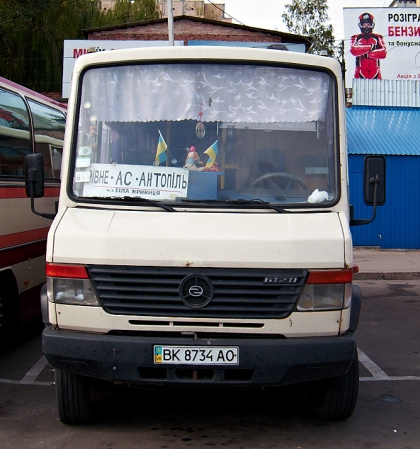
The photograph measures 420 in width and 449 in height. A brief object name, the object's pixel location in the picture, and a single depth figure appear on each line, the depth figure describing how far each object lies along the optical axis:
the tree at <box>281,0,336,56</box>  41.44
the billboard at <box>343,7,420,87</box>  24.83
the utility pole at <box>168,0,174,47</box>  22.08
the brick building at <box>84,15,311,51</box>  29.80
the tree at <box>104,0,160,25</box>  35.41
